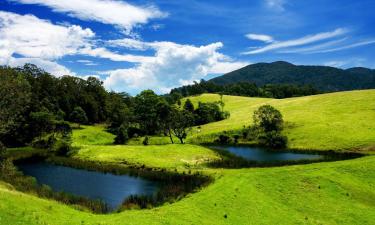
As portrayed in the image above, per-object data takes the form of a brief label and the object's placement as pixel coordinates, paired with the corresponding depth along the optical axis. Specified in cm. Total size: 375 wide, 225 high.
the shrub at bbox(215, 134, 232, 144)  12162
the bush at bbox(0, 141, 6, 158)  5827
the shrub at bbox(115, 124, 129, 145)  12112
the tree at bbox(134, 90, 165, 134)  12558
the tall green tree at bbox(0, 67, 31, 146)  6669
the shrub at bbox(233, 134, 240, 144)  12120
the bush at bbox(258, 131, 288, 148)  10444
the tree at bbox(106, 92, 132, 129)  15062
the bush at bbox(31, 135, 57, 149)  10472
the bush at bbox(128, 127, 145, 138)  13186
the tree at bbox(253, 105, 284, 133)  11916
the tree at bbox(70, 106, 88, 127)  14675
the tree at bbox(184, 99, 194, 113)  18401
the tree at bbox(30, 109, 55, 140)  11144
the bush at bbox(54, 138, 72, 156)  9212
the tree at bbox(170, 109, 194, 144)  11631
